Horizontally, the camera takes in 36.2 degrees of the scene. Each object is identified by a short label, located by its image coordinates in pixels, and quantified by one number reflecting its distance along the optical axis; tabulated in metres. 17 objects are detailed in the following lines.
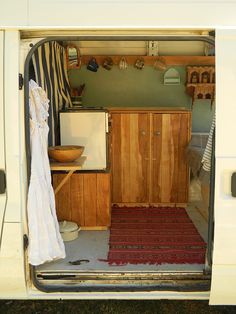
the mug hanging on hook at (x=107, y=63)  5.80
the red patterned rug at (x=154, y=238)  3.69
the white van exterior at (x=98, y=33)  2.43
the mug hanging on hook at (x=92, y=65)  5.68
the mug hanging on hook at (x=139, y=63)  5.83
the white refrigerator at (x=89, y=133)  4.57
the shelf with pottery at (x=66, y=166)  3.73
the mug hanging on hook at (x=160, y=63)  5.80
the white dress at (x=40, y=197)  2.77
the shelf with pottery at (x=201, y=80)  5.83
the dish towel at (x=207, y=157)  3.45
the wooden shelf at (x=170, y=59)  5.82
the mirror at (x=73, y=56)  5.55
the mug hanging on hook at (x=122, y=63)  5.82
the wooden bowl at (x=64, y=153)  3.92
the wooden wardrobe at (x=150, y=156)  5.42
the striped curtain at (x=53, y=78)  4.04
